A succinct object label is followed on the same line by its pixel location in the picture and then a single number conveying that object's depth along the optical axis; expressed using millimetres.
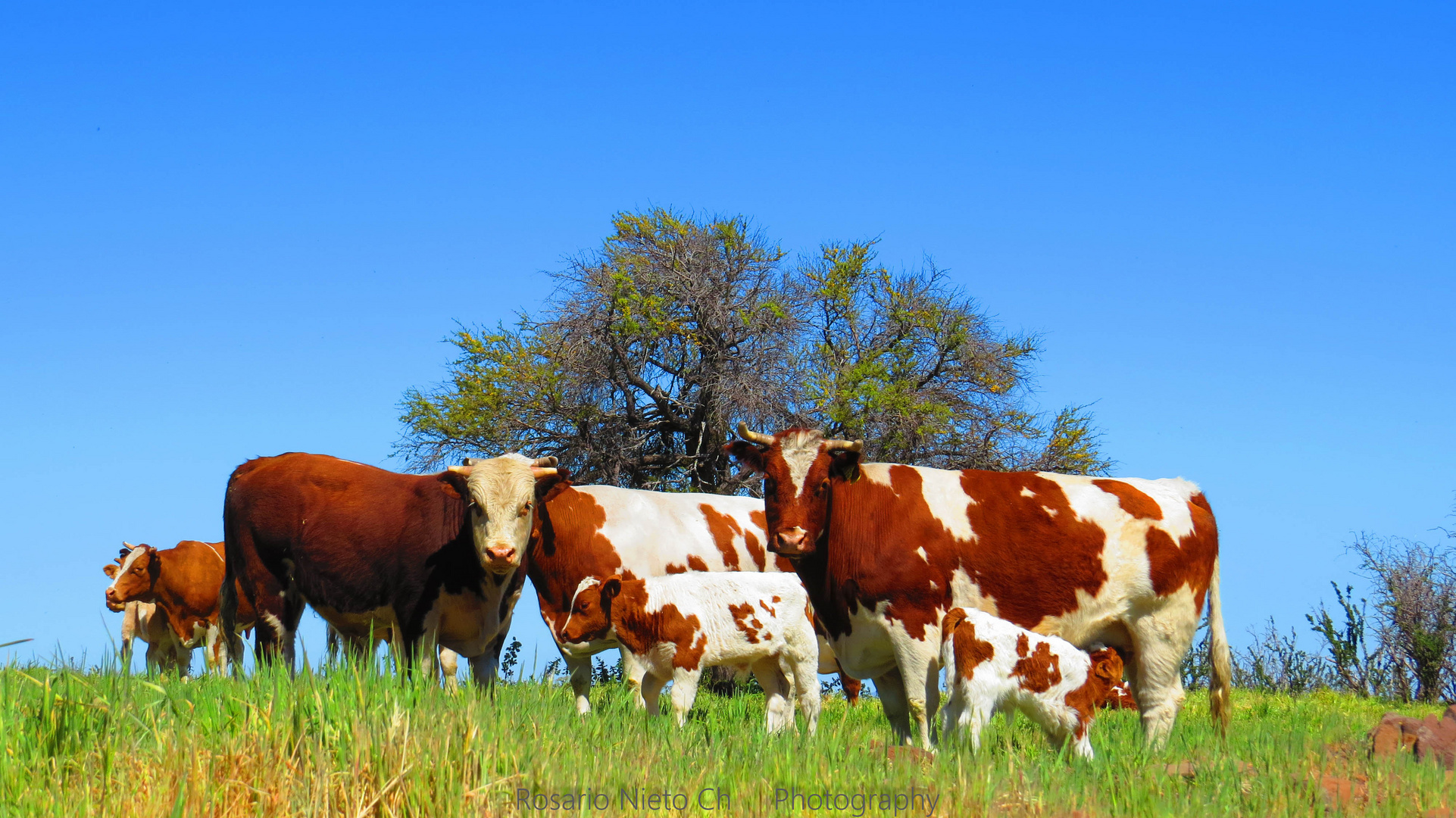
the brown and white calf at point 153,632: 19781
